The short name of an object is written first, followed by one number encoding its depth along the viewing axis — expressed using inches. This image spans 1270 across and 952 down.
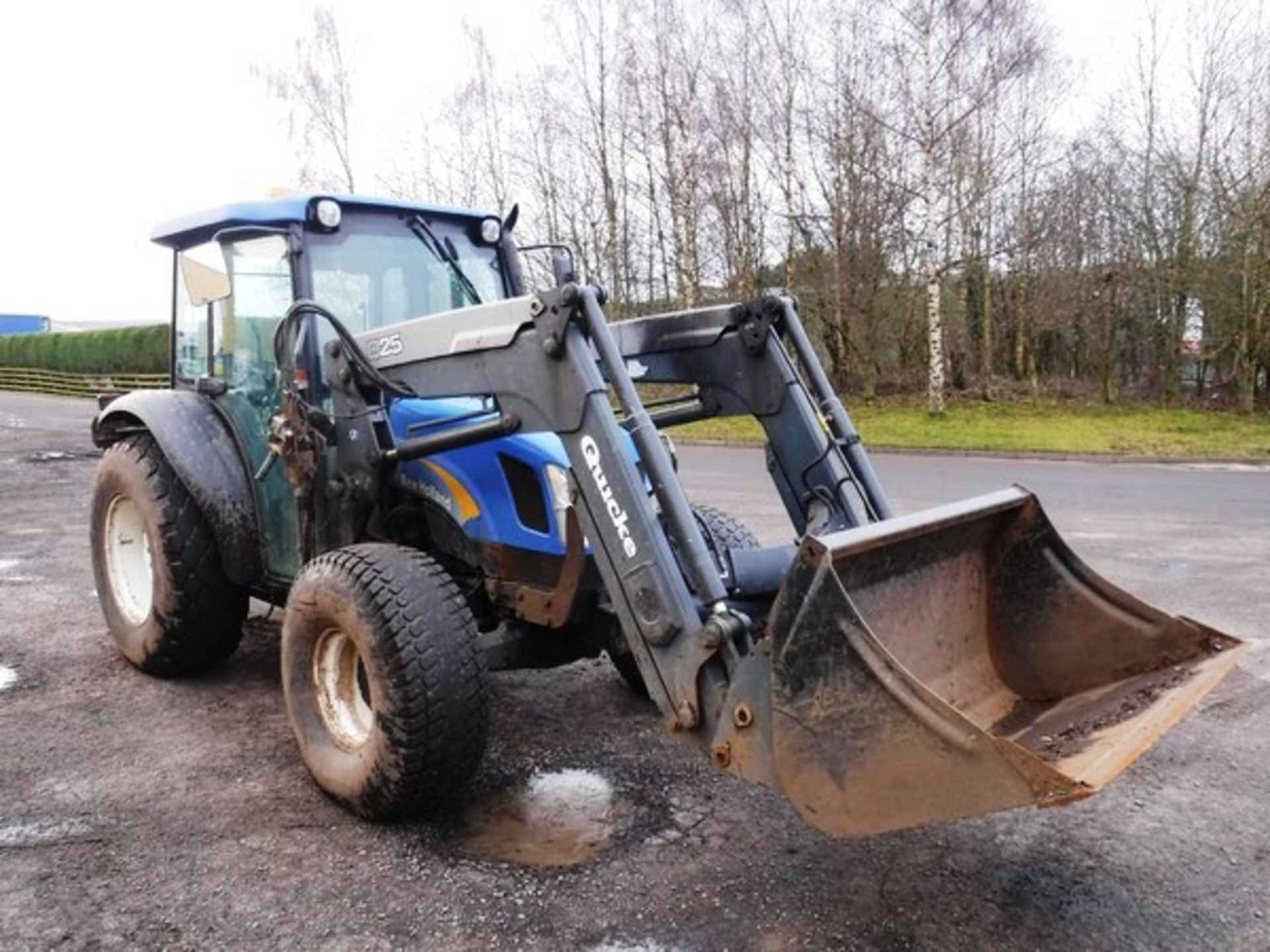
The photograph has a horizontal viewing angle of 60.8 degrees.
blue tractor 108.1
